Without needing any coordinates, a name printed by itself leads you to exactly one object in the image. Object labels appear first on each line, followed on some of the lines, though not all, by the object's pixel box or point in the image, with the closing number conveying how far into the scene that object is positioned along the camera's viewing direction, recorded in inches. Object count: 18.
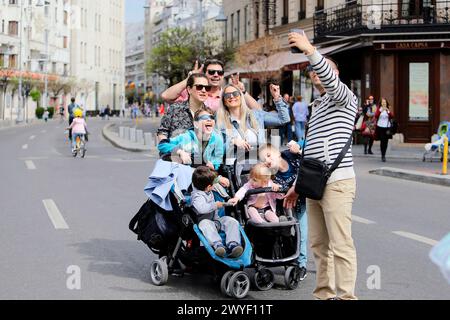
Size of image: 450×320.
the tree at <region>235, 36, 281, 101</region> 1471.5
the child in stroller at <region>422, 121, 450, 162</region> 876.6
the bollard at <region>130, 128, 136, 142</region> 1347.4
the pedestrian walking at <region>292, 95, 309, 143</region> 1168.2
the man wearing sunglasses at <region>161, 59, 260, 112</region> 300.2
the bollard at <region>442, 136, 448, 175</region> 701.9
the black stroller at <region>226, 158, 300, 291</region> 271.9
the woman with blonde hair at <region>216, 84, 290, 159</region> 285.0
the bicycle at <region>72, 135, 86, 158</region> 997.8
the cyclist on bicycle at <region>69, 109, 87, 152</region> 1000.9
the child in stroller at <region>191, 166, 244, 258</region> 261.6
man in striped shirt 235.8
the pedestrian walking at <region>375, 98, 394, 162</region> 908.6
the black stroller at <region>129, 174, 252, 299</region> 263.7
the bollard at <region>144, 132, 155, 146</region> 1214.3
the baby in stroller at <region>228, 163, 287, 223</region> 274.4
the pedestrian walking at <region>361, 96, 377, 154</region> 998.4
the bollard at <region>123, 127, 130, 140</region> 1430.9
